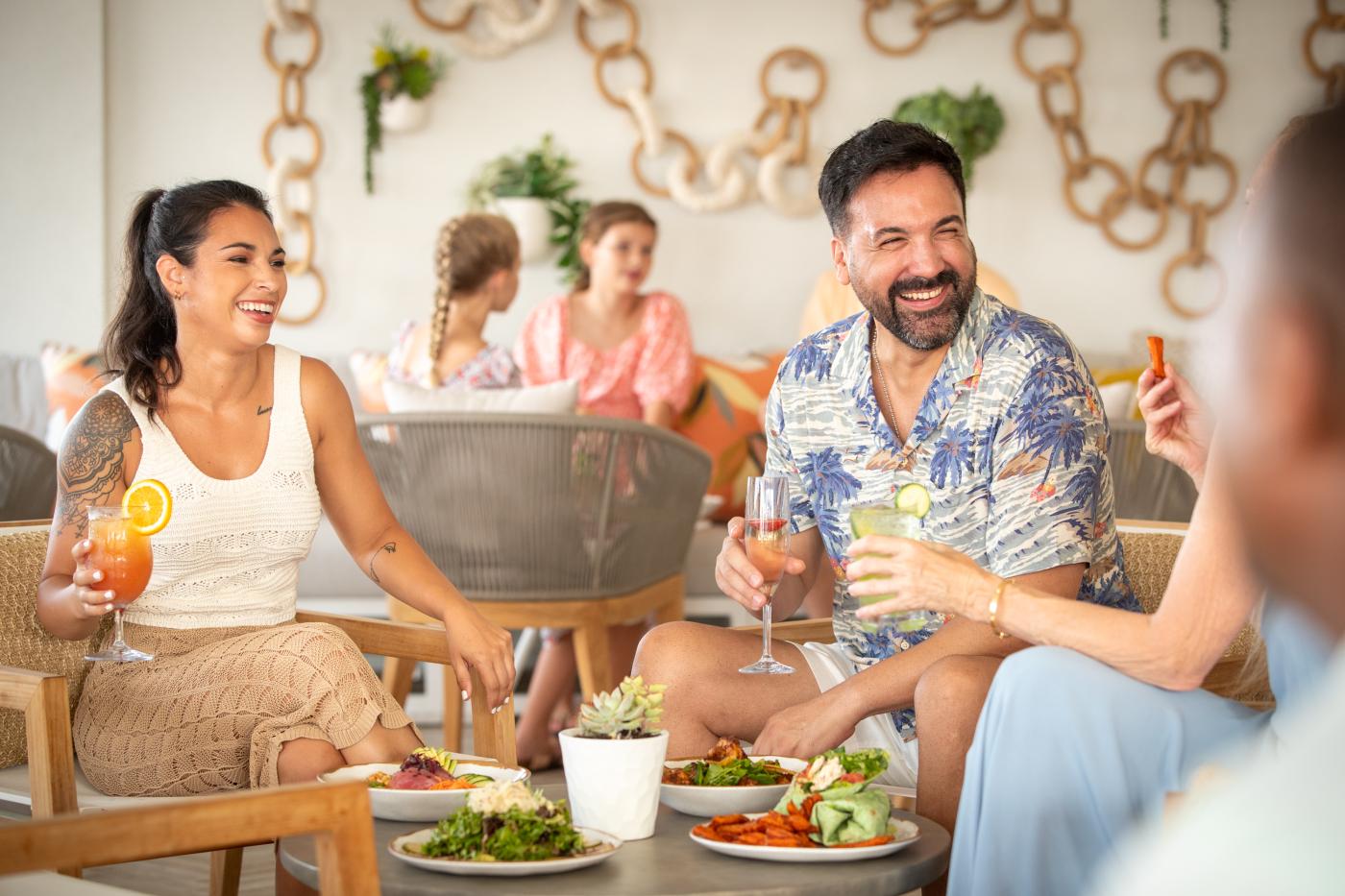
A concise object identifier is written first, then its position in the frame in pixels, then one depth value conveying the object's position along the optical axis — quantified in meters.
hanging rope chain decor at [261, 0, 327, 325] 5.49
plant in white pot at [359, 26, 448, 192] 5.48
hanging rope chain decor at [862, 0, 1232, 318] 5.84
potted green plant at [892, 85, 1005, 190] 5.61
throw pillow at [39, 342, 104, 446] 4.84
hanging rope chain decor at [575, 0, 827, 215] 5.65
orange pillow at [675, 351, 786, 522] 4.87
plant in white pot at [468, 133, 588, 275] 5.39
